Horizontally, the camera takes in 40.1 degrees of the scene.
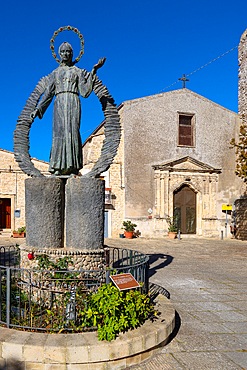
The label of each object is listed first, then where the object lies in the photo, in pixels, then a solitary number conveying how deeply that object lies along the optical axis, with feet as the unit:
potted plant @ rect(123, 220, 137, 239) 57.62
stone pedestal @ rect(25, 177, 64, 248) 17.53
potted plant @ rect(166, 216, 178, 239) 59.67
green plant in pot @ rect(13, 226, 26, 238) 59.06
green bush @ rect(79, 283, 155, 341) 11.90
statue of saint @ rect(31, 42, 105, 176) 18.49
